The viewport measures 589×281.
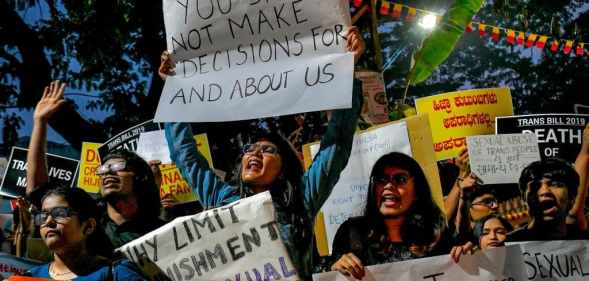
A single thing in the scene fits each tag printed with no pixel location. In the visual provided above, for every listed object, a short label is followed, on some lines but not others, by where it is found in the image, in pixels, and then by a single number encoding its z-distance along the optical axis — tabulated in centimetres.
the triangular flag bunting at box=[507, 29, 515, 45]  859
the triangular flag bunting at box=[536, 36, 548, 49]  862
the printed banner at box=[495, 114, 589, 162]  443
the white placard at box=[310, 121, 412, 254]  380
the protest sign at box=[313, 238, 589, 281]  321
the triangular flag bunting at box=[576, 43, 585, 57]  944
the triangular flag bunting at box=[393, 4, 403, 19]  815
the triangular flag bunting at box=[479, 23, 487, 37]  863
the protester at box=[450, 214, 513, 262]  365
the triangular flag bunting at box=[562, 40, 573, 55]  912
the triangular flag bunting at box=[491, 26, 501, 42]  872
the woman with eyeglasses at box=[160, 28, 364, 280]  317
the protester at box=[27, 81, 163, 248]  328
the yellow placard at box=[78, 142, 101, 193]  518
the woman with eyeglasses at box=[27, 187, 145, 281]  288
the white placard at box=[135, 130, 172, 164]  470
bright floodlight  773
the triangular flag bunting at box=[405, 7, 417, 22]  834
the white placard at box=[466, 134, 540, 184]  438
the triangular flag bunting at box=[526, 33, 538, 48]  864
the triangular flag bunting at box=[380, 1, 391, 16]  815
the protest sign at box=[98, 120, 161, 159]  506
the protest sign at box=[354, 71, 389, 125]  407
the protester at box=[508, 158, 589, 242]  371
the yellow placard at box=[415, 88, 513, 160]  489
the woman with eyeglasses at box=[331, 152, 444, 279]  338
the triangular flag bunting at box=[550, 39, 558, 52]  875
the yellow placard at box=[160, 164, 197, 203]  484
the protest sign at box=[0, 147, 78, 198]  521
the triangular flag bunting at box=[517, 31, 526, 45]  869
